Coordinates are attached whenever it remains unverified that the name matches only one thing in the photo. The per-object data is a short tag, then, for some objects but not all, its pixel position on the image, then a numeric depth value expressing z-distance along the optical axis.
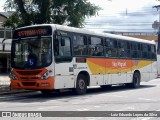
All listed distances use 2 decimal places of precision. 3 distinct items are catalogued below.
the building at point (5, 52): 42.16
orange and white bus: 16.42
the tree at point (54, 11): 23.73
